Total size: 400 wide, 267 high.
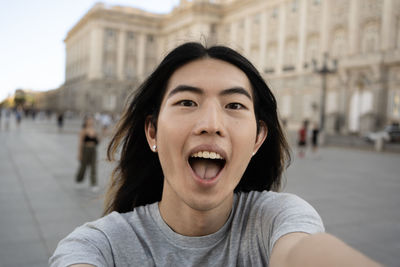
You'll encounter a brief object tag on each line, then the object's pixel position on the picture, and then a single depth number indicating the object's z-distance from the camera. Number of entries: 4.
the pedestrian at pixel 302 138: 15.33
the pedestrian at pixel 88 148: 7.73
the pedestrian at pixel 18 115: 26.74
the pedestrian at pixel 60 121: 28.76
